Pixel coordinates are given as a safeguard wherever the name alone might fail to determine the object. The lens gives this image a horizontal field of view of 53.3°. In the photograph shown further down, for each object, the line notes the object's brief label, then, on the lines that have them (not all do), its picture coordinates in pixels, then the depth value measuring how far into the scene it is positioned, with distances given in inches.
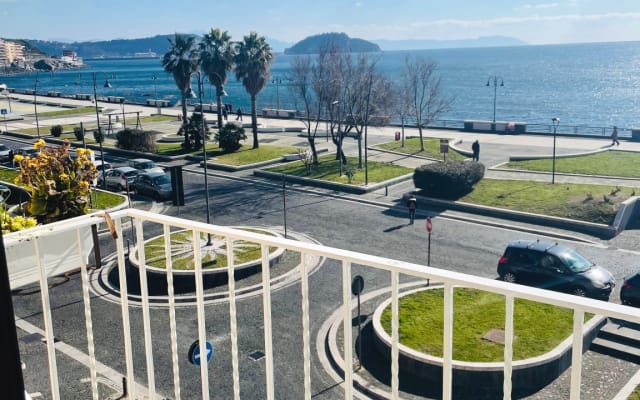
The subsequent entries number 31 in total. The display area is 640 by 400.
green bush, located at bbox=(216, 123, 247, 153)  1812.3
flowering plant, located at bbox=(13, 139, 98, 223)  278.2
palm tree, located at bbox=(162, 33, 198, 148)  2065.7
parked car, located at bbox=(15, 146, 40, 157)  1687.3
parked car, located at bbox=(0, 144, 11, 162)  1749.5
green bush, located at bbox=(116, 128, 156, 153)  1872.5
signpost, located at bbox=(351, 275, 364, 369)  452.6
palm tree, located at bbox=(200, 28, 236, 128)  1979.6
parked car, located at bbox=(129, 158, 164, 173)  1510.6
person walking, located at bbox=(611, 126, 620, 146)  1772.9
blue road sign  370.2
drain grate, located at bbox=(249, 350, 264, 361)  587.0
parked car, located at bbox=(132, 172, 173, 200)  1283.2
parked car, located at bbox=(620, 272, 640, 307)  673.6
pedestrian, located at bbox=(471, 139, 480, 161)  1545.3
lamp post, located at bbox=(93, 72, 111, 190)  1407.5
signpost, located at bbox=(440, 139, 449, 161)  1408.7
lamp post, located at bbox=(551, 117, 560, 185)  1283.2
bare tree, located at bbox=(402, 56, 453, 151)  2002.5
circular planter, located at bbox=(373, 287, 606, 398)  506.3
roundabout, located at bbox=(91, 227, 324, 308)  741.3
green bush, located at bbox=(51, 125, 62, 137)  2157.2
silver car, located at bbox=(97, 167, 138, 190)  1374.3
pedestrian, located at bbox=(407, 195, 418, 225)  1075.8
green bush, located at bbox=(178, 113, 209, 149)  1843.0
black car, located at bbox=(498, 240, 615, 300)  708.7
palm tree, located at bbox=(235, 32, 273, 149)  1918.1
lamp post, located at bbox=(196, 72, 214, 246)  907.4
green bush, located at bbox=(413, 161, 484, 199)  1214.3
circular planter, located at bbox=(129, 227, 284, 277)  783.1
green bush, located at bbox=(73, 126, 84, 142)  2037.4
